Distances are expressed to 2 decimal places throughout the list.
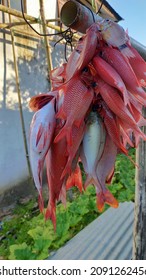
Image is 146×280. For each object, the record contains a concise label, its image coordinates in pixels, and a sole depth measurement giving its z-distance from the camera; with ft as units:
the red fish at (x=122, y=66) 1.63
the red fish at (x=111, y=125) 1.68
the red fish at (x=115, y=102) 1.58
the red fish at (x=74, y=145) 1.59
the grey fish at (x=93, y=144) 1.68
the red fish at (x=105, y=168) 1.76
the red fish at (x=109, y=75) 1.55
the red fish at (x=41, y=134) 1.64
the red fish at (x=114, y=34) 1.63
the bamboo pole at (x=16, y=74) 12.71
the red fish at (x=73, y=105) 1.54
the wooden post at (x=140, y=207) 2.72
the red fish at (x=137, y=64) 1.74
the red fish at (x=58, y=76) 1.83
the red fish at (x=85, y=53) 1.57
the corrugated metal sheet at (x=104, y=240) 5.26
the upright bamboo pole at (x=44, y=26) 11.17
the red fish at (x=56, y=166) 1.67
